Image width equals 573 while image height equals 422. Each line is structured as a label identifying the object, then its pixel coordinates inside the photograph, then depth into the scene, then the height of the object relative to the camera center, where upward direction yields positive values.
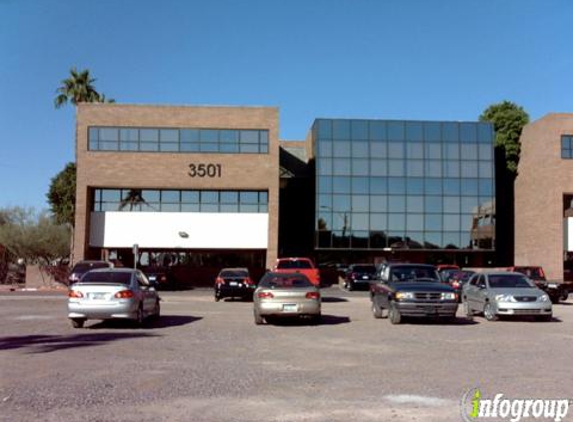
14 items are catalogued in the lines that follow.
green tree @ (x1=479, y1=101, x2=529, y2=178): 55.09 +9.93
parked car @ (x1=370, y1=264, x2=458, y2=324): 17.70 -1.15
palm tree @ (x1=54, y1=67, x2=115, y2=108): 56.50 +12.51
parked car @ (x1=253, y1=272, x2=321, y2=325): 17.75 -1.30
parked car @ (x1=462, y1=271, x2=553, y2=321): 19.28 -1.24
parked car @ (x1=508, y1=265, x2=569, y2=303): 29.73 -1.32
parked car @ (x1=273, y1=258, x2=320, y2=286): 28.75 -0.61
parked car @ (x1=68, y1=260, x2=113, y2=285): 29.26 -0.83
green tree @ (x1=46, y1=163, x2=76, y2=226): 55.75 +4.30
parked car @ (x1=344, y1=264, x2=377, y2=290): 42.28 -1.51
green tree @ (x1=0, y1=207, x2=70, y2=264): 50.19 +0.61
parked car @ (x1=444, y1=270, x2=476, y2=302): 29.50 -1.10
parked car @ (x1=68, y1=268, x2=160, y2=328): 16.78 -1.23
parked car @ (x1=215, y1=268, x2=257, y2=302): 30.27 -1.61
